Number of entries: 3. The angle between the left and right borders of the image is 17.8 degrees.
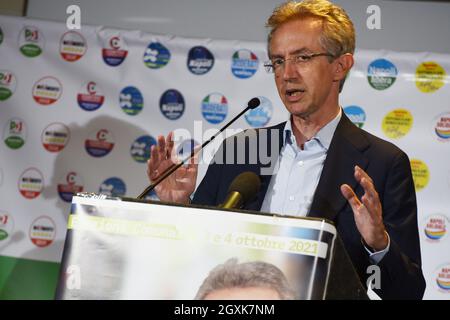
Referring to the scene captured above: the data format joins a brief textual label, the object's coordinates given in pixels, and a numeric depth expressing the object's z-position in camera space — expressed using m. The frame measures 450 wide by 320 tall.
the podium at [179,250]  2.38
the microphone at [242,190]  2.55
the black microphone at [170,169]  2.69
